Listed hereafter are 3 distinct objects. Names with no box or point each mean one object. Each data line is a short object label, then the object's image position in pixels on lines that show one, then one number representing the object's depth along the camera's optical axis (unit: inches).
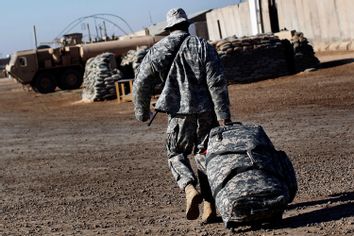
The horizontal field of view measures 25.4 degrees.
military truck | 1352.1
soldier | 239.1
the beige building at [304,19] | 1109.7
